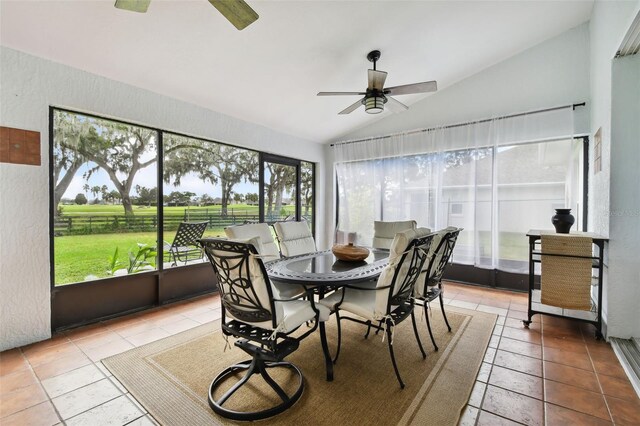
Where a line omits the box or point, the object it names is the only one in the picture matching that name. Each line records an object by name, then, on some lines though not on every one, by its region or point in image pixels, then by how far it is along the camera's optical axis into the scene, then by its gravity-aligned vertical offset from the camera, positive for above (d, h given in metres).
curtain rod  3.54 +1.31
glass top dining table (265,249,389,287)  1.91 -0.46
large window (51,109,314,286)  2.75 +0.19
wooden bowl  2.43 -0.37
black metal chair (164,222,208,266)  3.53 -0.44
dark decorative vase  2.84 -0.10
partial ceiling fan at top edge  1.58 +1.18
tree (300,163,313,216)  5.45 +0.48
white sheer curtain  3.65 +0.46
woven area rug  1.62 -1.17
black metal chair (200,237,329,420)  1.55 -0.66
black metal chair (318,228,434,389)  1.82 -0.58
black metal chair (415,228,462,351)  2.36 -0.51
